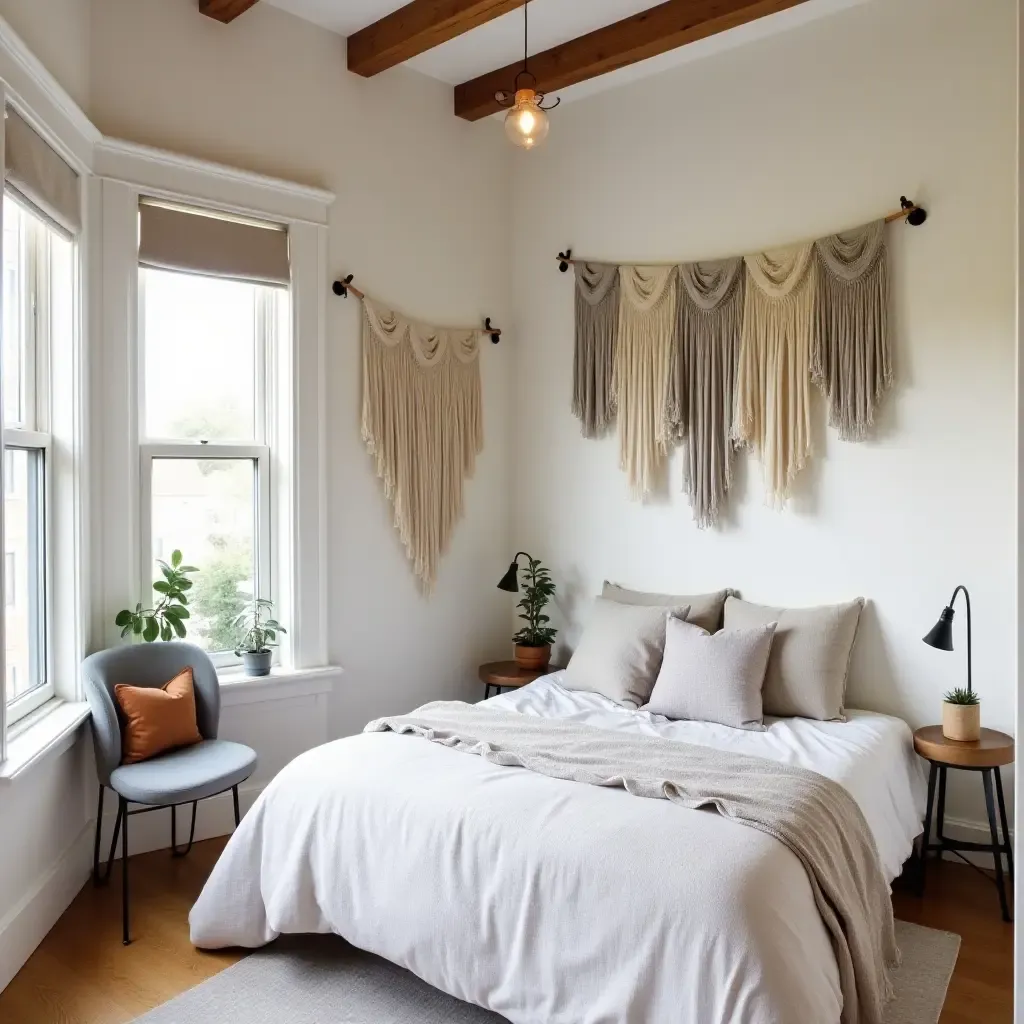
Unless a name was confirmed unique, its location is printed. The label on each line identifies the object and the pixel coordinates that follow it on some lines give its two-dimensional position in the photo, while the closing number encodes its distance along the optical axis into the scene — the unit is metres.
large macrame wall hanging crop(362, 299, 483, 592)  3.91
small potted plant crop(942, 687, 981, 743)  2.98
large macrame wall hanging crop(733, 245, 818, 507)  3.54
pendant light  2.53
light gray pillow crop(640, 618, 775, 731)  3.16
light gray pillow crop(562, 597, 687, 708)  3.47
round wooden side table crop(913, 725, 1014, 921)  2.89
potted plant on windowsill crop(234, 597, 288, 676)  3.53
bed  1.90
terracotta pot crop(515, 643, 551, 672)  4.13
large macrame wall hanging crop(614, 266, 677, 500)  3.94
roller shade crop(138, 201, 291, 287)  3.27
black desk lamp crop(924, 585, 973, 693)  2.98
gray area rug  2.32
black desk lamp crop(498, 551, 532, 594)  4.12
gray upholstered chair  2.75
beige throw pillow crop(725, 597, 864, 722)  3.24
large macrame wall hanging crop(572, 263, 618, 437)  4.14
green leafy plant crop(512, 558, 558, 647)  4.20
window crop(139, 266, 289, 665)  3.38
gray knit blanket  2.10
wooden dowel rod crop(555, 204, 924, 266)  3.27
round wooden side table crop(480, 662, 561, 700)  3.98
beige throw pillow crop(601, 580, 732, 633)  3.69
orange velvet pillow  2.95
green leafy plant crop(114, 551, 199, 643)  3.16
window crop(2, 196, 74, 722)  2.79
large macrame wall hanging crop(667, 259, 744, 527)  3.75
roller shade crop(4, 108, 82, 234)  2.52
